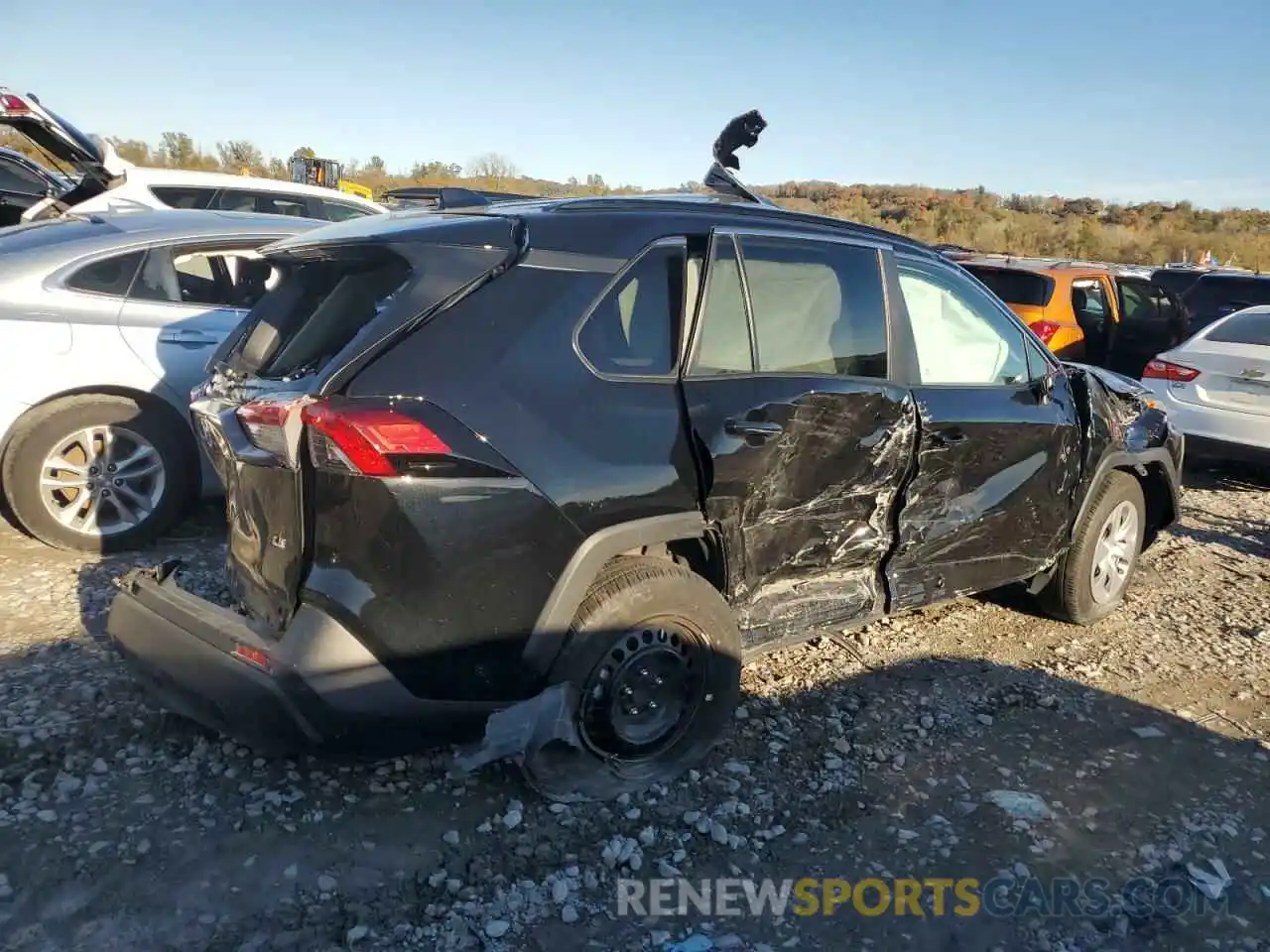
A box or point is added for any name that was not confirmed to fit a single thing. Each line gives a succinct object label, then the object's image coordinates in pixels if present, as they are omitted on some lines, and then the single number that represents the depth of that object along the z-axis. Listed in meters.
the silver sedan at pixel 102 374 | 4.79
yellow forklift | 16.97
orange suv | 10.10
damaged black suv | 2.70
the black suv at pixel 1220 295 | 11.06
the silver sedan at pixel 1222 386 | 7.52
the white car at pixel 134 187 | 6.14
